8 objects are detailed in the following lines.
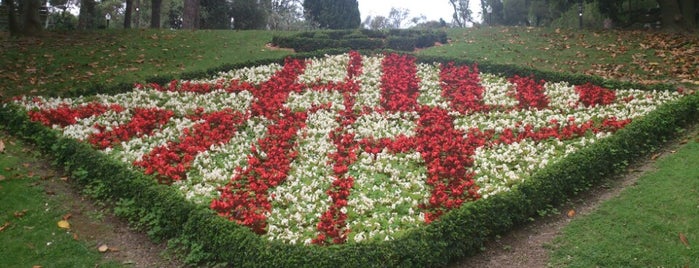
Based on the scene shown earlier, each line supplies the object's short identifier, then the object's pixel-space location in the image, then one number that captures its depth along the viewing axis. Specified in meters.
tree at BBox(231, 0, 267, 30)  35.91
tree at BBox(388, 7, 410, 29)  70.69
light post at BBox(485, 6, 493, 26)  45.34
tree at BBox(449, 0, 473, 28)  55.03
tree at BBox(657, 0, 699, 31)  20.64
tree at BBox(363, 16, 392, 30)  68.43
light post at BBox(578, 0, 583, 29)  25.59
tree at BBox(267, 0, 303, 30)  46.06
